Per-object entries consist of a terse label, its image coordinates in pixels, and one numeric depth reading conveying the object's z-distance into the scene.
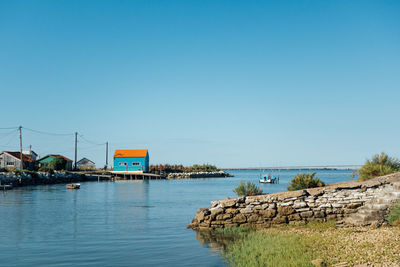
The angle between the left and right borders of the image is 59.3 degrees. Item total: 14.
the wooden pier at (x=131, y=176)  85.00
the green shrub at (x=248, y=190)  21.98
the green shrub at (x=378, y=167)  18.72
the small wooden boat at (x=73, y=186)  50.15
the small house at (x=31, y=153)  87.22
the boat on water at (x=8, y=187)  46.76
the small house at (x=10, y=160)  72.38
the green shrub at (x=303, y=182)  20.73
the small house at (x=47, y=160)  81.97
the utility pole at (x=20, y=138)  67.00
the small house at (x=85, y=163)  103.88
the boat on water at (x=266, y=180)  76.22
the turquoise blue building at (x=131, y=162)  88.81
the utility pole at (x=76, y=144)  88.64
